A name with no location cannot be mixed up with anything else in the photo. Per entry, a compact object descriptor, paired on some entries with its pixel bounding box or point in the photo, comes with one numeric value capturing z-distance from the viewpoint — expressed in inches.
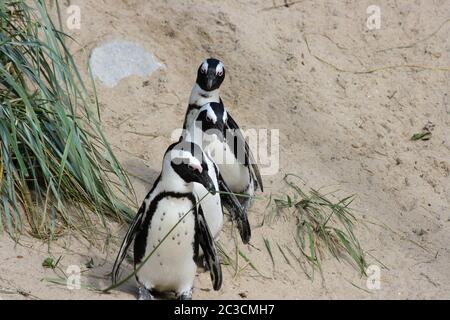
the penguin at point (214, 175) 332.5
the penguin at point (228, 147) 371.6
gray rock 440.8
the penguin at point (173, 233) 287.3
